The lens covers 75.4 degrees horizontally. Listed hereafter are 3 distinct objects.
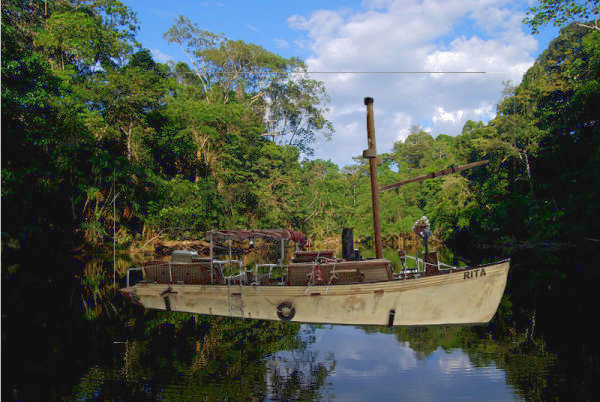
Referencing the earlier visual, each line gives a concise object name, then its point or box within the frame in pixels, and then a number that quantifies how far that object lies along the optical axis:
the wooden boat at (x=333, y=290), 10.95
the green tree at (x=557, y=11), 29.11
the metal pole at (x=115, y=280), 19.47
